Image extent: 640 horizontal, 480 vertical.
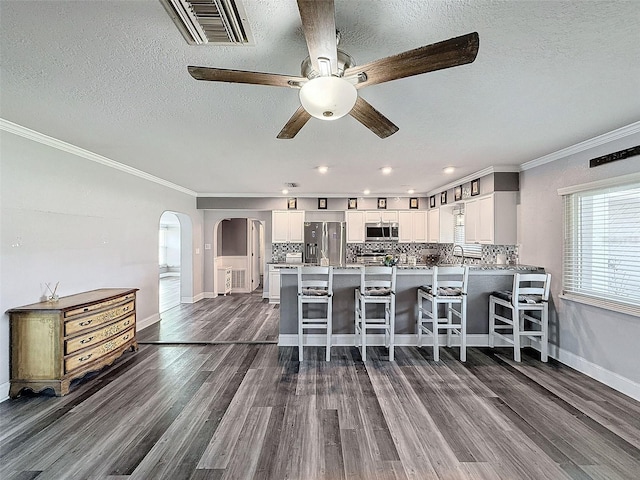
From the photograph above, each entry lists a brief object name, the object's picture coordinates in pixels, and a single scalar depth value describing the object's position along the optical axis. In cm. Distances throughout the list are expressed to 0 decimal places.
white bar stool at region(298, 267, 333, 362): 367
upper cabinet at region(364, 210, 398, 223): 689
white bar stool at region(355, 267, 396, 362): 368
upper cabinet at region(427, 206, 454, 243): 622
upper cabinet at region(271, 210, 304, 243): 700
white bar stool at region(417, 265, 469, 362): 362
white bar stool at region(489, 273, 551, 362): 360
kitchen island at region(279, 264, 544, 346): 419
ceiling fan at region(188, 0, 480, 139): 121
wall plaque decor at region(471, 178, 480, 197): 479
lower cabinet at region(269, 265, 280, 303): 700
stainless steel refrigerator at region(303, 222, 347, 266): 694
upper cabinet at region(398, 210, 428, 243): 689
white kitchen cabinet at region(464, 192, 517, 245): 441
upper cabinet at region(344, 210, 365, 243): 689
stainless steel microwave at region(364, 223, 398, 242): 685
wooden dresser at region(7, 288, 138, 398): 279
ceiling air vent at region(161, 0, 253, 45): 127
